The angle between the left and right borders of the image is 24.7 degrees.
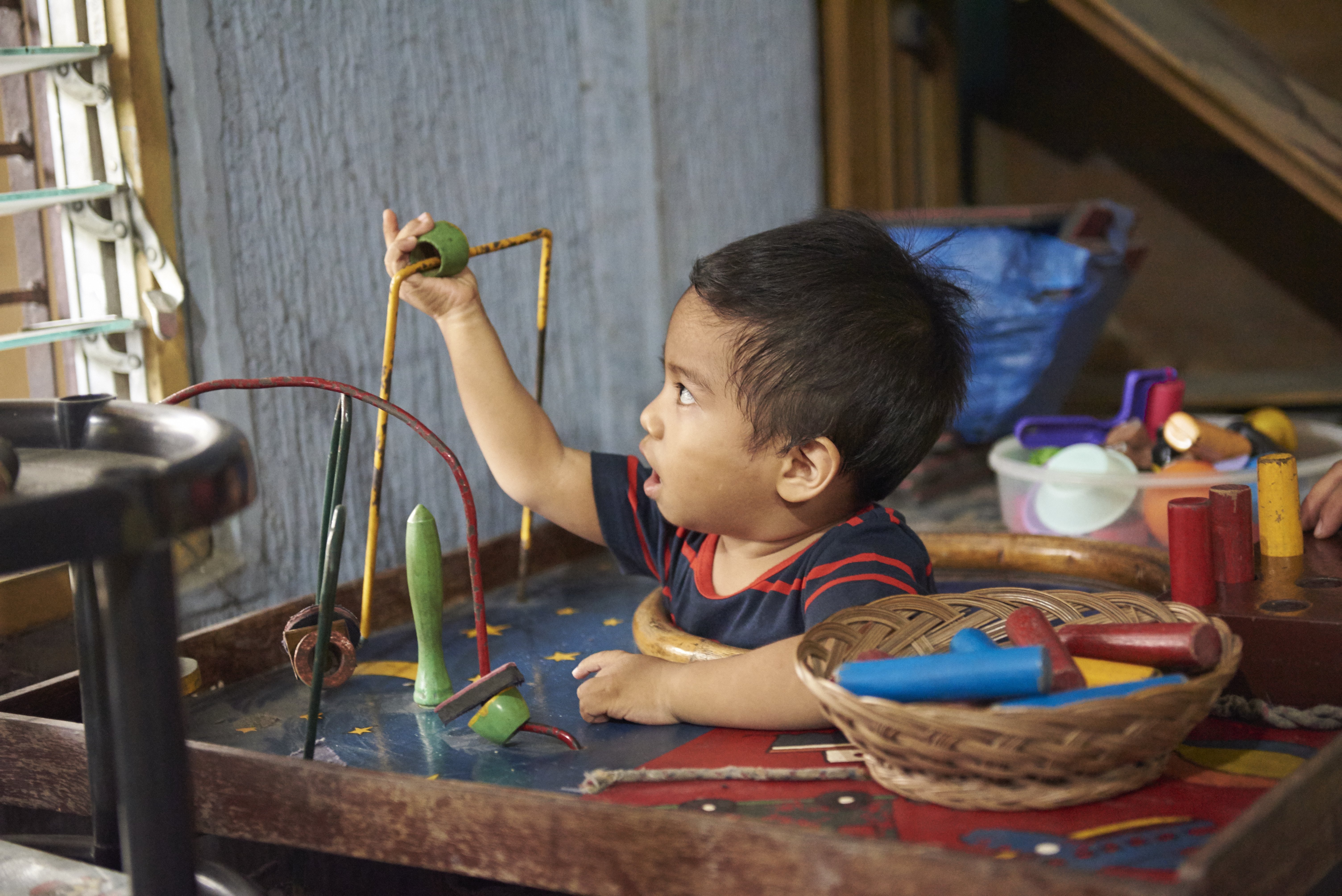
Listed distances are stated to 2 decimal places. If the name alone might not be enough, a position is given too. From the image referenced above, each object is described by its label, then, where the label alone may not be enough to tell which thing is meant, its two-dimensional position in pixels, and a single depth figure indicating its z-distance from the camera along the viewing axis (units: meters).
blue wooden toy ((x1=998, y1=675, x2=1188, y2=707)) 1.43
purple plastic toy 2.09
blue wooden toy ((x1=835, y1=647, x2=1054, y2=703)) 1.42
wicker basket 1.40
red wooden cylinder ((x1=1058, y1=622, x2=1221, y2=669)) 1.46
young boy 1.60
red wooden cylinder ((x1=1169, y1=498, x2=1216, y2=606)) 1.59
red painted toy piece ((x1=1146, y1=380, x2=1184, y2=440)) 2.06
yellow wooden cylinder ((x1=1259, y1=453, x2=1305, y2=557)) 1.65
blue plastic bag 2.19
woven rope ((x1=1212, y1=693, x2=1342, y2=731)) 1.53
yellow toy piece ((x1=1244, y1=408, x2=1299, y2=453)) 2.06
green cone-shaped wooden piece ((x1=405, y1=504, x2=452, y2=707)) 1.60
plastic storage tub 1.90
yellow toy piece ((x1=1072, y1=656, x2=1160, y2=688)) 1.47
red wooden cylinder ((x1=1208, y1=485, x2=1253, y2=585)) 1.61
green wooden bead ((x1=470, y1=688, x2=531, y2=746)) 1.55
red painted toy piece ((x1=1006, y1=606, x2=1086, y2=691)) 1.45
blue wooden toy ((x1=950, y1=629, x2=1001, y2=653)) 1.47
